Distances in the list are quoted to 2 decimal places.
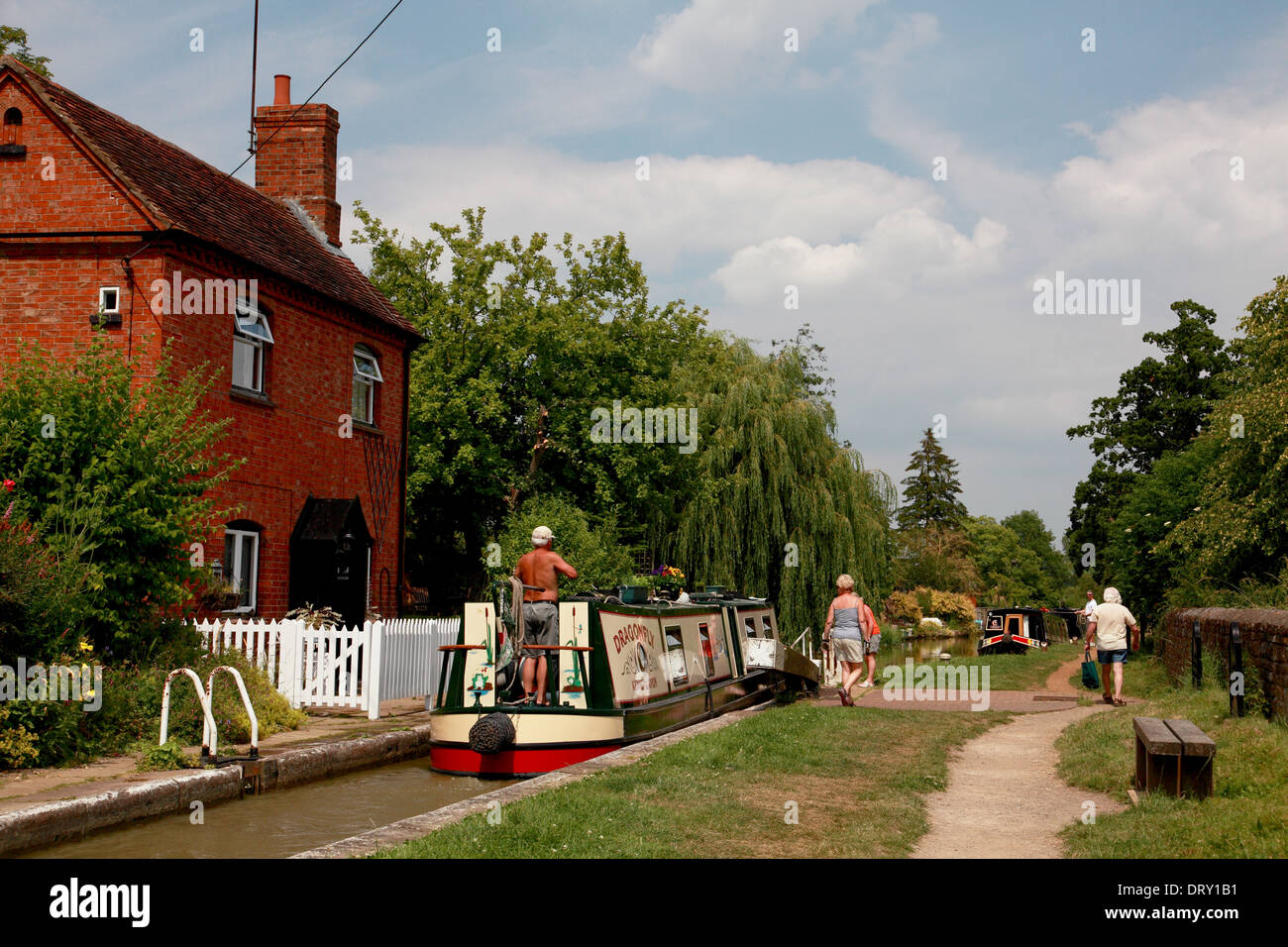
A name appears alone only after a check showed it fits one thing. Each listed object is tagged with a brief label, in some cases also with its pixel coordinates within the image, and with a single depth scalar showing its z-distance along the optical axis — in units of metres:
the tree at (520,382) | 23.31
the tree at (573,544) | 19.80
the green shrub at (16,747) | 8.62
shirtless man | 10.77
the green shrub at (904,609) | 59.25
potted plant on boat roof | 15.24
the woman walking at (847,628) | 14.06
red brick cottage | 14.10
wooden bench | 7.04
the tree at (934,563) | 67.19
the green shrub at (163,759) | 8.77
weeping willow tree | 25.52
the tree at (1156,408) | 42.38
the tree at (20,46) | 23.34
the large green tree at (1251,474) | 19.89
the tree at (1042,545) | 142.12
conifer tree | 85.56
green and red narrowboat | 10.64
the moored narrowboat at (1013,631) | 34.88
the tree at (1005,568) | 97.38
